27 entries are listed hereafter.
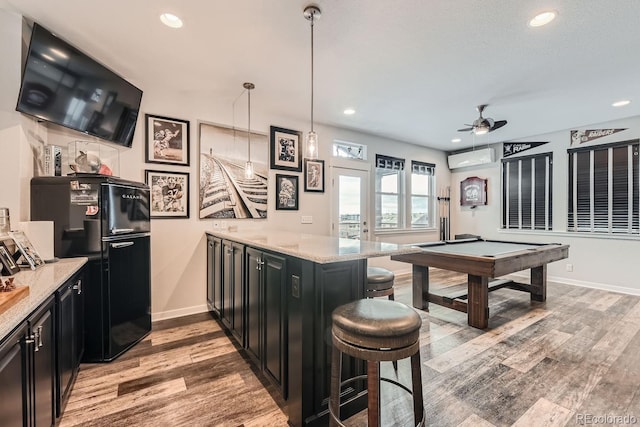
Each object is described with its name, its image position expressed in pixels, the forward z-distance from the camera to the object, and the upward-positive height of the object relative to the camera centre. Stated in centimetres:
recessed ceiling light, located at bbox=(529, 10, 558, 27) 203 +145
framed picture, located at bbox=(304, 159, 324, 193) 443 +62
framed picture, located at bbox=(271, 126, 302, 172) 411 +97
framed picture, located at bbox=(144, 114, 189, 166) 325 +89
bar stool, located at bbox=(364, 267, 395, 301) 224 -56
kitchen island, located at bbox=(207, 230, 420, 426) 158 -59
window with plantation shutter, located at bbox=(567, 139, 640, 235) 435 +40
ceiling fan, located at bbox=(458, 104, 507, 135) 361 +115
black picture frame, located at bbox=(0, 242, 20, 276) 159 -28
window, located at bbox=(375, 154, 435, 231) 546 +38
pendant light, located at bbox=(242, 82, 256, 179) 304 +114
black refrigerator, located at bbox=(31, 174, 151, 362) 223 -20
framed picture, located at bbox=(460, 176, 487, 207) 609 +49
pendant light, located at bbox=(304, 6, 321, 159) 197 +63
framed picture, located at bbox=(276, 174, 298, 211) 415 +33
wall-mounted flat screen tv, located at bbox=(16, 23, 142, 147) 208 +107
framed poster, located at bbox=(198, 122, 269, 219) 359 +54
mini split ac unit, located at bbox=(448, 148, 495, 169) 585 +121
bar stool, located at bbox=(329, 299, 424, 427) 127 -59
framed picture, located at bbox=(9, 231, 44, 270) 183 -23
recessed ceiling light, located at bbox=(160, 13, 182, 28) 207 +146
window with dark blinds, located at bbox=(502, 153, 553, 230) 523 +42
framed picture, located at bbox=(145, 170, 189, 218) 327 +25
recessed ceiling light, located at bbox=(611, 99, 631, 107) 366 +146
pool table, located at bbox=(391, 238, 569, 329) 293 -59
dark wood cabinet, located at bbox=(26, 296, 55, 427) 126 -72
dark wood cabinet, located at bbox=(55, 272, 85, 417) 163 -78
